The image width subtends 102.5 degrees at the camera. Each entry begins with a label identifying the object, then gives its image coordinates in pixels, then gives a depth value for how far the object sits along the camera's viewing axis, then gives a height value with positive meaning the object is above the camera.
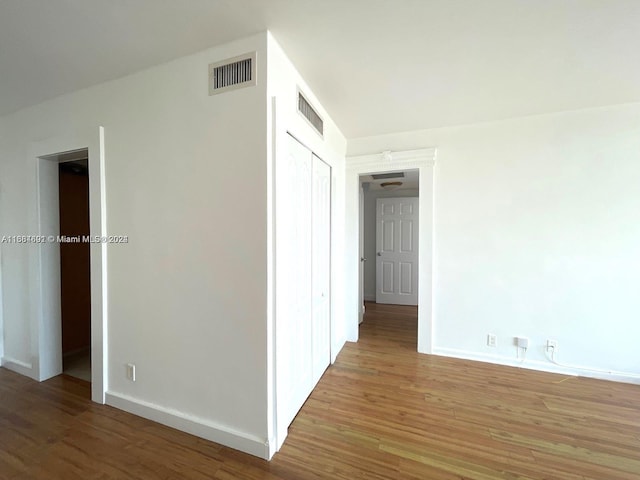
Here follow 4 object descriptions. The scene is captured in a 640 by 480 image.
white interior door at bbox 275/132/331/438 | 1.63 -0.33
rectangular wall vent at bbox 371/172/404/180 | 3.96 +0.94
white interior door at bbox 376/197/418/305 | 5.13 -0.32
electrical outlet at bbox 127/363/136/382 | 1.96 -1.04
